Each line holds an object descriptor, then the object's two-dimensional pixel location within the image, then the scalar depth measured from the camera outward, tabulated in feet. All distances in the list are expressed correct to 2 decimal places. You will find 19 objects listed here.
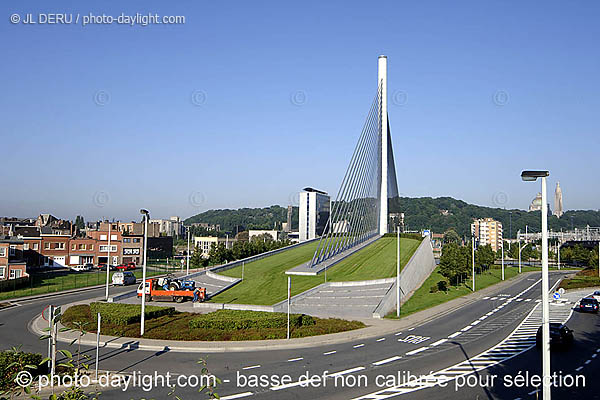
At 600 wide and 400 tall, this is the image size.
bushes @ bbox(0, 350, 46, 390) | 56.34
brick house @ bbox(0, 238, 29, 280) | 185.88
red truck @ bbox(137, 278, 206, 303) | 132.63
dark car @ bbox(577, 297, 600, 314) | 126.62
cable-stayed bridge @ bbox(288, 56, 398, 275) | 174.50
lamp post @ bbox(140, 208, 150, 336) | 87.66
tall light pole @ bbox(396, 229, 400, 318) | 113.19
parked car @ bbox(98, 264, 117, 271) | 246.29
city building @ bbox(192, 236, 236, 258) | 440.58
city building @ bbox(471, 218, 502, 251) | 626.23
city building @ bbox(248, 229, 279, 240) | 529.04
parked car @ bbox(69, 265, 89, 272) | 248.03
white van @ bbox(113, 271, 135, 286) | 179.42
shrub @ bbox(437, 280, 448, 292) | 169.40
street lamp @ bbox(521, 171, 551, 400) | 37.81
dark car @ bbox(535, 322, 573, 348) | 82.53
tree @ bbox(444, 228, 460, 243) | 569.72
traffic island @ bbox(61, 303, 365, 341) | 88.28
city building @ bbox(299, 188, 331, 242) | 444.14
